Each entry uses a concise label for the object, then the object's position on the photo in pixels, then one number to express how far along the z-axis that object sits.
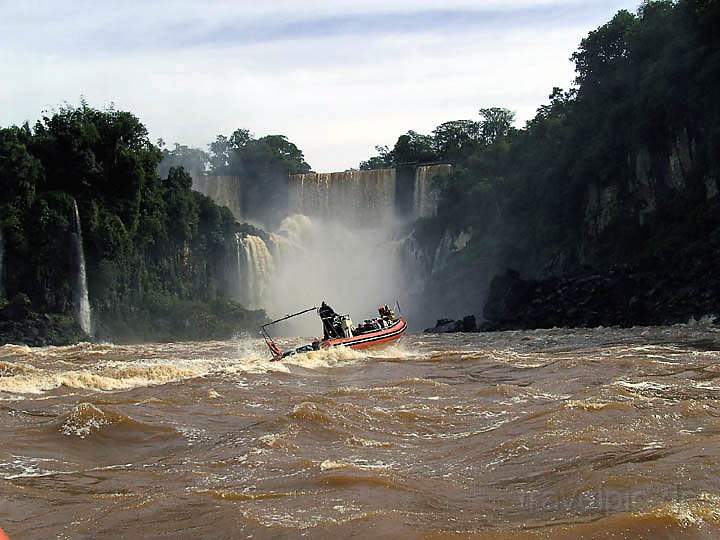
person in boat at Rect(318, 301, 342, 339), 29.47
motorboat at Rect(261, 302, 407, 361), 27.66
